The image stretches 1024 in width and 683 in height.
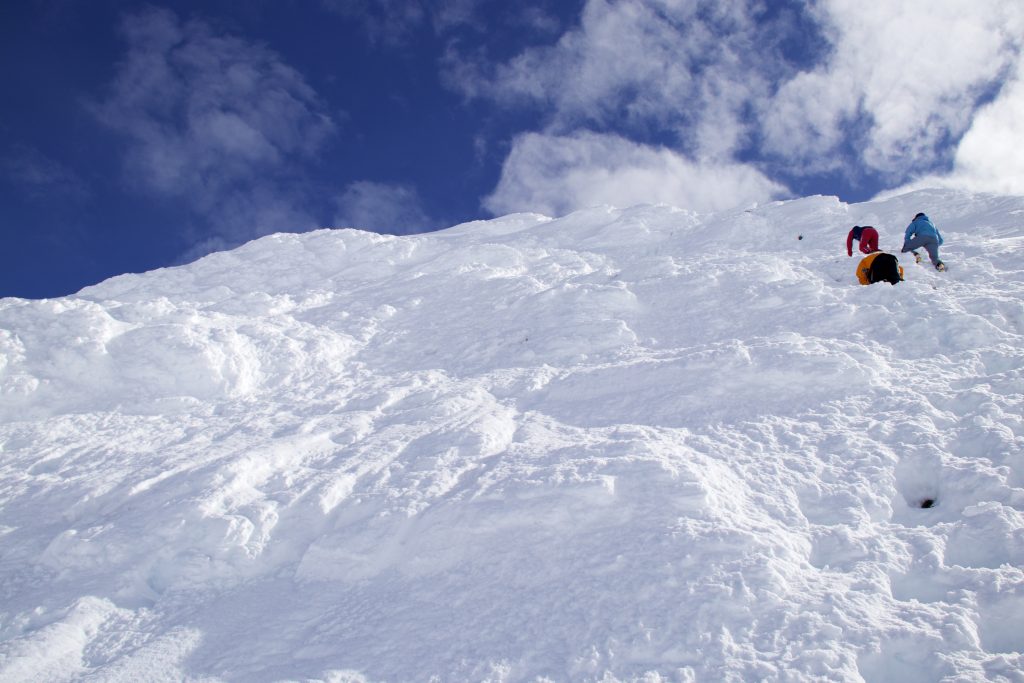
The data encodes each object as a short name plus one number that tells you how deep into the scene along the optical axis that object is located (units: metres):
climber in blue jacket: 13.05
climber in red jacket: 14.21
